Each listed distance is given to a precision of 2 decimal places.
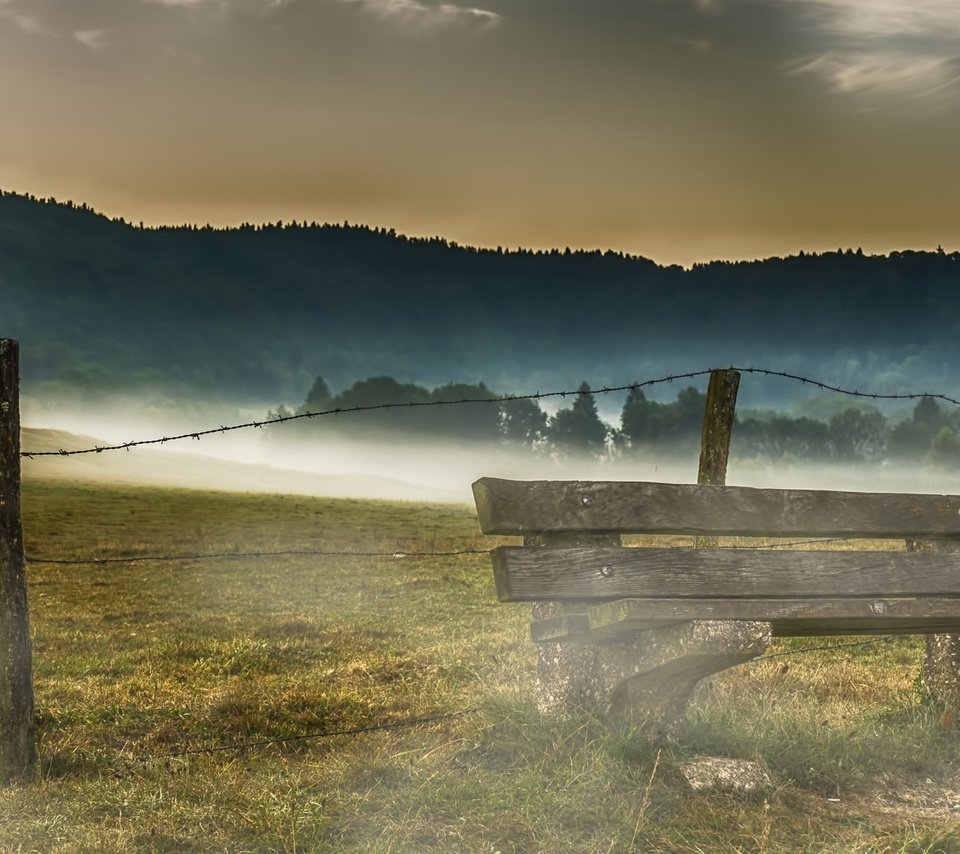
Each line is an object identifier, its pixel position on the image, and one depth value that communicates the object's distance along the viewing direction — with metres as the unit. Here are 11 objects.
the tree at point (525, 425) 134.50
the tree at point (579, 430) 141.50
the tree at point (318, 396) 183.88
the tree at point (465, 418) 146.25
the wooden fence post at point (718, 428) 8.95
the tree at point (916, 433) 140.50
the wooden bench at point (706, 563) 5.61
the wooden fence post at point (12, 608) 6.39
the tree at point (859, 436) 142.88
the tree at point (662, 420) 151.75
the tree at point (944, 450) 117.12
